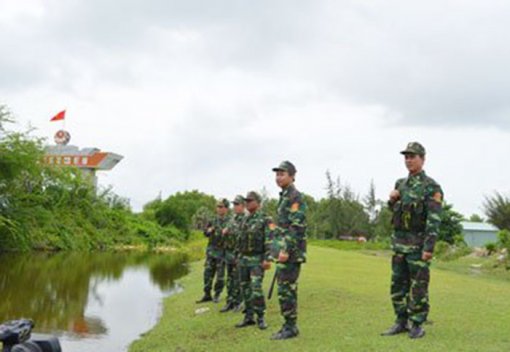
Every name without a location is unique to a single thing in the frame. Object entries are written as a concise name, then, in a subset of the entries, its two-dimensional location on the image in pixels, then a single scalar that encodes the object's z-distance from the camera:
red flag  46.00
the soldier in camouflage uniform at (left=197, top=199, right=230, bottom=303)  10.98
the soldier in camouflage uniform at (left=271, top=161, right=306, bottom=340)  6.89
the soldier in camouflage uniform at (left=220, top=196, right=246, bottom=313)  9.66
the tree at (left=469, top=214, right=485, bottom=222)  74.38
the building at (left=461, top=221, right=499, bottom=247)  55.47
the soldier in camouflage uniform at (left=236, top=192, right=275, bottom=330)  8.00
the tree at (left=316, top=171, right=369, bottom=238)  54.34
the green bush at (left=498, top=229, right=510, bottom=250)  24.34
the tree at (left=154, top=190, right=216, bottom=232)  52.75
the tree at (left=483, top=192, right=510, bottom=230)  29.00
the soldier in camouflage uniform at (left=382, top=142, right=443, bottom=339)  6.25
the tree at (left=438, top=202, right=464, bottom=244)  38.11
